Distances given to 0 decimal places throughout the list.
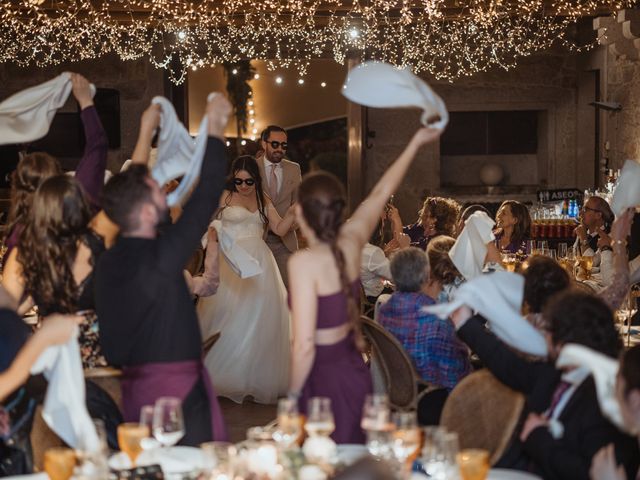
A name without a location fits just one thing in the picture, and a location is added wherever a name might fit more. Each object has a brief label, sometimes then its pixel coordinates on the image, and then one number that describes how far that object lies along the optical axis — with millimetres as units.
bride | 6617
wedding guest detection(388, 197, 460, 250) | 7035
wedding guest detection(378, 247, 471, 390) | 4660
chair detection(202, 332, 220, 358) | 4451
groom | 7566
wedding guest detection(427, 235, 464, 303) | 5172
